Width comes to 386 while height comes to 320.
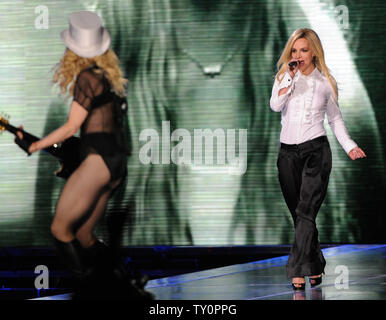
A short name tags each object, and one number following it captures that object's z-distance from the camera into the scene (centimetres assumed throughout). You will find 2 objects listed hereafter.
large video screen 1532
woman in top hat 952
